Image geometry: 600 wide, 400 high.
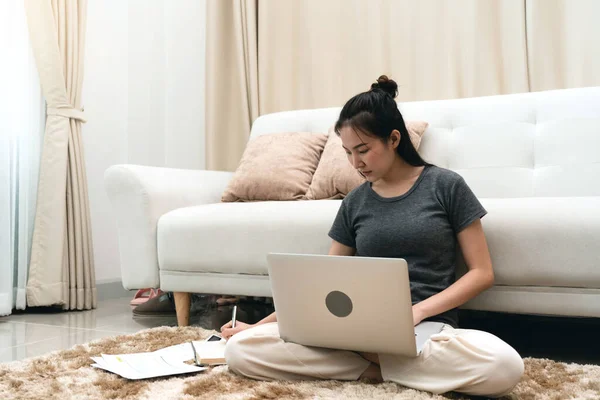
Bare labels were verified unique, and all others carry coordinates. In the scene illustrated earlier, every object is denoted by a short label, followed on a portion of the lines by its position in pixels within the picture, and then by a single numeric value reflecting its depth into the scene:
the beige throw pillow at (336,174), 2.22
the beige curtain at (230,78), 3.37
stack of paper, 1.48
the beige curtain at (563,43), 2.55
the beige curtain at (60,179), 2.71
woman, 1.39
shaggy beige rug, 1.29
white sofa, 1.66
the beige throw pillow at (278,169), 2.34
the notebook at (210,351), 1.56
